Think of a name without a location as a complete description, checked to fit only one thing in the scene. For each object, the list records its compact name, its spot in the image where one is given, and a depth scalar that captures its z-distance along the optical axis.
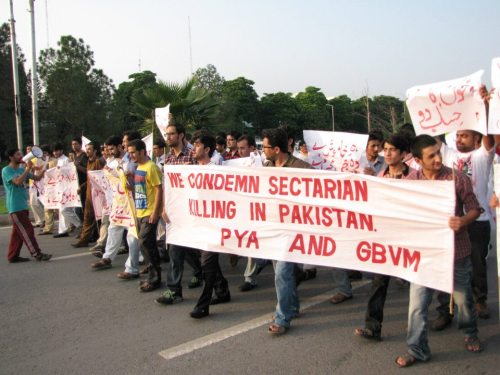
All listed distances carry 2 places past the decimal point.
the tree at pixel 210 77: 37.41
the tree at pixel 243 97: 50.06
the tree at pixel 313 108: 62.41
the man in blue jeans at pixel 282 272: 3.78
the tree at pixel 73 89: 27.38
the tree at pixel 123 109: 29.36
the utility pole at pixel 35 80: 14.84
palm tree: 15.27
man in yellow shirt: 5.02
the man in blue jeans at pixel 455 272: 3.17
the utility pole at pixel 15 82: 15.12
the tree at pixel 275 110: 56.25
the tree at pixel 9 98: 28.92
